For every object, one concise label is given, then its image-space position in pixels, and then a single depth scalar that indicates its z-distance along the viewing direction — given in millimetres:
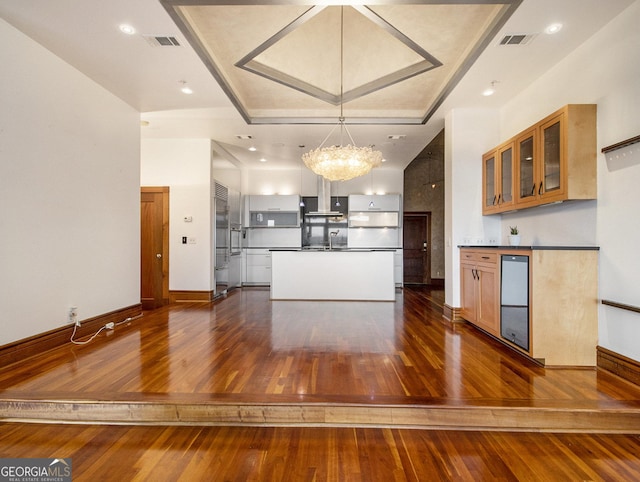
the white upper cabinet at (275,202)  8023
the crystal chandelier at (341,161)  4305
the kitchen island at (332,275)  5770
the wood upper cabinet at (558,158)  2797
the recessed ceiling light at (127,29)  2732
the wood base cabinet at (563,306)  2736
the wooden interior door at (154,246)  5816
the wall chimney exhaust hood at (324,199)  8016
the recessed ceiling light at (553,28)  2703
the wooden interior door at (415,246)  8820
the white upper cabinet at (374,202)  7977
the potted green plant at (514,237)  3688
